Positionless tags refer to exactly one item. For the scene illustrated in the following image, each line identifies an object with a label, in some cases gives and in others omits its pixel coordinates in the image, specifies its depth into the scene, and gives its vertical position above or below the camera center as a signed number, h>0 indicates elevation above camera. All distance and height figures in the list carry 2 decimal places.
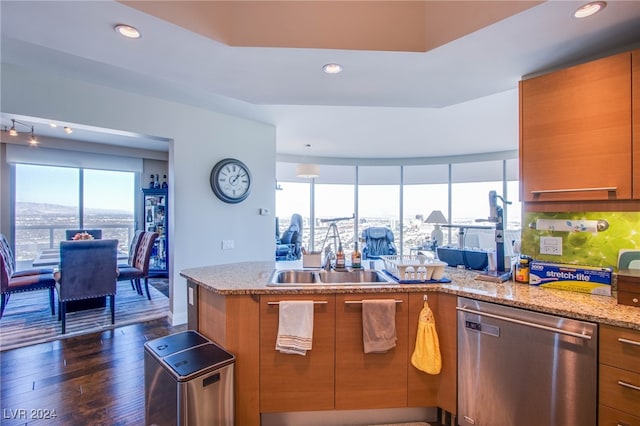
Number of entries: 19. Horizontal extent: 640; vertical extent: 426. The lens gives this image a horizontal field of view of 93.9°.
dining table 5.18 -0.81
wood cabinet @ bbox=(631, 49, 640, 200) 1.56 +0.52
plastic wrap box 1.74 -0.38
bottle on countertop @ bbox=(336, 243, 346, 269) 2.36 -0.37
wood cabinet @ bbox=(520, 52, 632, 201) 1.62 +0.48
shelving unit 6.05 -0.20
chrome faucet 2.38 -0.35
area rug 3.18 -1.32
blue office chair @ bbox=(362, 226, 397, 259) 6.84 -0.65
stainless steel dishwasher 1.42 -0.80
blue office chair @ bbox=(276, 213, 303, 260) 6.75 -0.66
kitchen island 1.83 -0.87
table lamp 6.05 -0.08
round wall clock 3.91 +0.44
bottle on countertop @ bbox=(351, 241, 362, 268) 2.37 -0.37
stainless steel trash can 1.54 -0.93
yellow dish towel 1.79 -0.80
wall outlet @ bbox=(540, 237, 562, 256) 2.04 -0.21
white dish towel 1.76 -0.68
